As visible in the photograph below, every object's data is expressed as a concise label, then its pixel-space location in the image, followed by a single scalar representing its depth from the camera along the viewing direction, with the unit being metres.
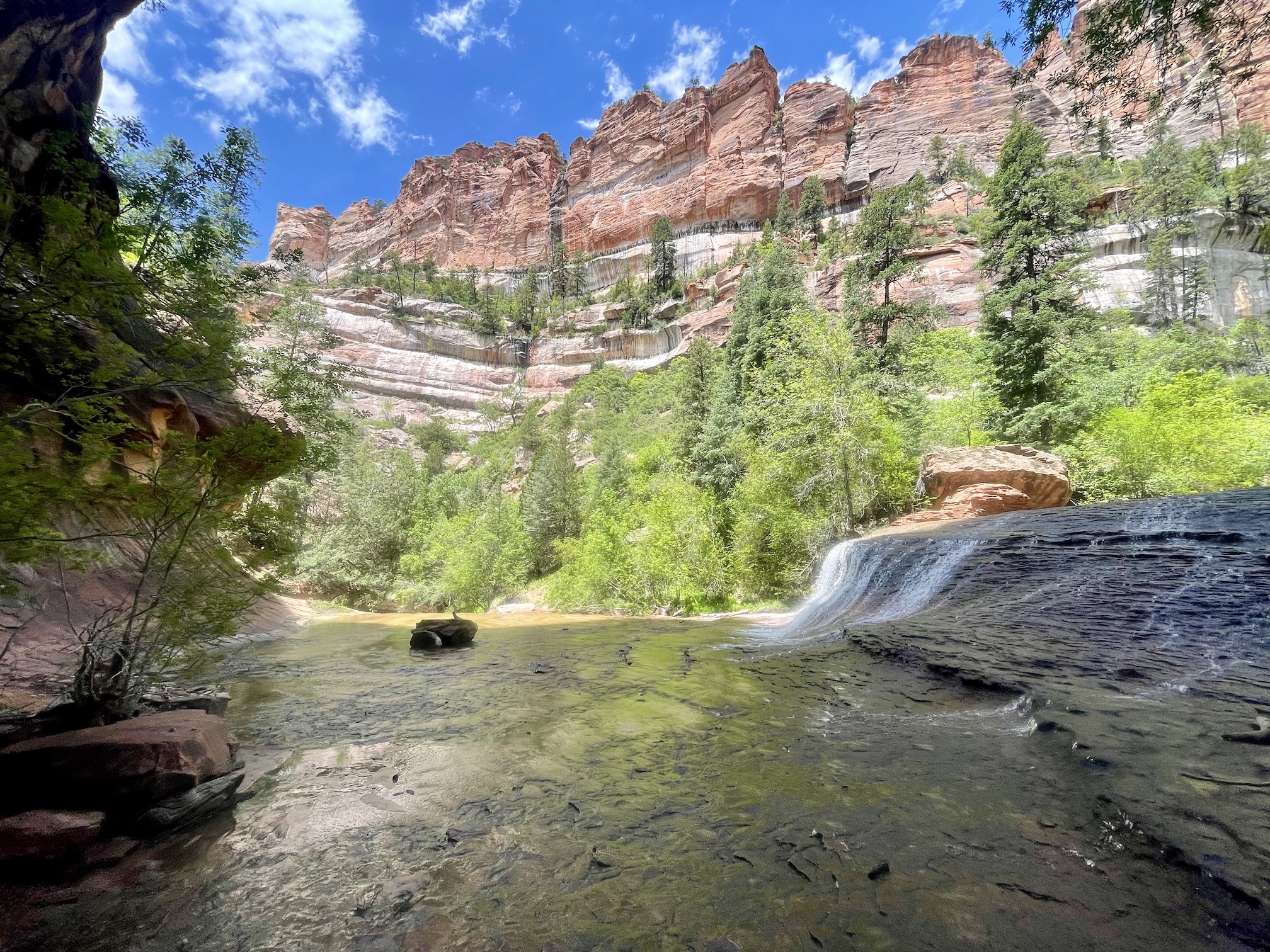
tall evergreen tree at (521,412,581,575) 30.59
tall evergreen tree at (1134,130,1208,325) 41.12
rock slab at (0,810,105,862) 3.17
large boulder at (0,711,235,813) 3.65
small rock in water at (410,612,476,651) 13.47
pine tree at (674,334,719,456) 27.89
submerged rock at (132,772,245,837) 3.63
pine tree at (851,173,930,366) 27.45
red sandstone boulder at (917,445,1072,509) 15.13
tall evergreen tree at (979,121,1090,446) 19.55
